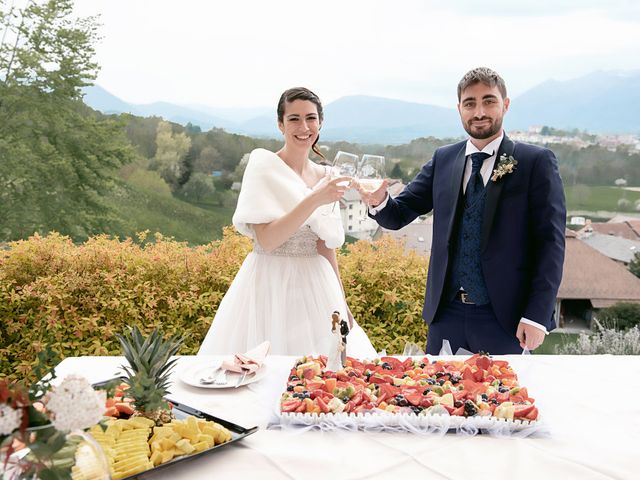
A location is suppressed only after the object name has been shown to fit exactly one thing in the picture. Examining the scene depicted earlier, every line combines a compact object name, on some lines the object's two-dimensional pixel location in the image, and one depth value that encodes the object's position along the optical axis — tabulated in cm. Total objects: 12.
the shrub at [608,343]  533
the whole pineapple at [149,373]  164
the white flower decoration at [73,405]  103
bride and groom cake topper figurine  203
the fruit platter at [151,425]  148
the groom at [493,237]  276
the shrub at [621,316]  561
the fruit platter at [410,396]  170
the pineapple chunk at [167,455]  149
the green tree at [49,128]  553
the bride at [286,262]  324
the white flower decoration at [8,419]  100
